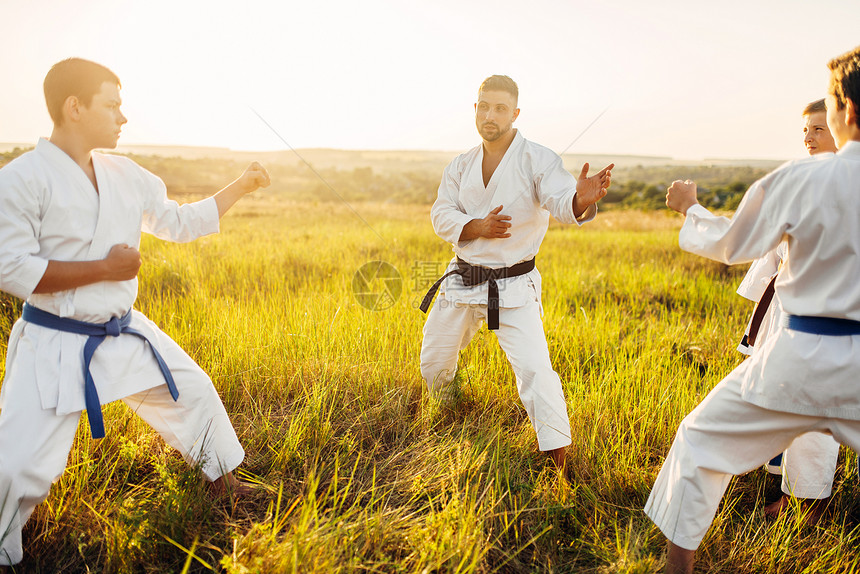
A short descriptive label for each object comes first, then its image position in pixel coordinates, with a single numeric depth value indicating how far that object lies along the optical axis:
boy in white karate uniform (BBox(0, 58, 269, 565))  1.72
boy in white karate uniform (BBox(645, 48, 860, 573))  1.51
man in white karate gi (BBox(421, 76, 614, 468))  2.46
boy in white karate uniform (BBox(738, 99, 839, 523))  2.21
